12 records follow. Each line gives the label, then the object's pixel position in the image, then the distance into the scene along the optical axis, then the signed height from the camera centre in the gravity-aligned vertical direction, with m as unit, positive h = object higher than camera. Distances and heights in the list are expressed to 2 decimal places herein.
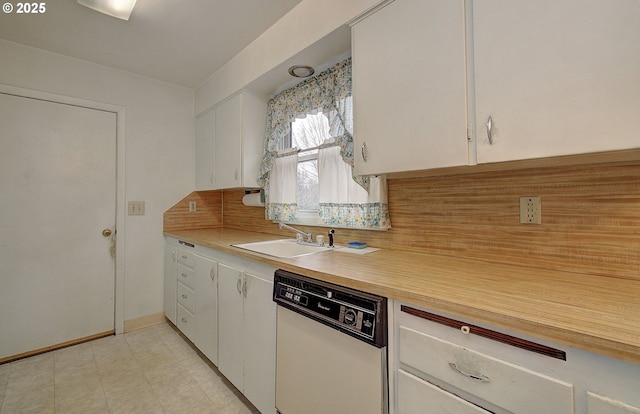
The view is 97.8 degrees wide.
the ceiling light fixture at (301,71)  1.92 +0.99
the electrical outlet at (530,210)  1.16 -0.01
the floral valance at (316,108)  1.73 +0.75
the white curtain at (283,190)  2.27 +0.18
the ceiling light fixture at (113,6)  1.65 +1.25
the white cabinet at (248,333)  1.45 -0.70
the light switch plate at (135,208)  2.62 +0.04
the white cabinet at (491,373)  0.60 -0.41
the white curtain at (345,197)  1.63 +0.08
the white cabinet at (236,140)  2.35 +0.63
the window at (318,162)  1.72 +0.37
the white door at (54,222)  2.14 -0.07
